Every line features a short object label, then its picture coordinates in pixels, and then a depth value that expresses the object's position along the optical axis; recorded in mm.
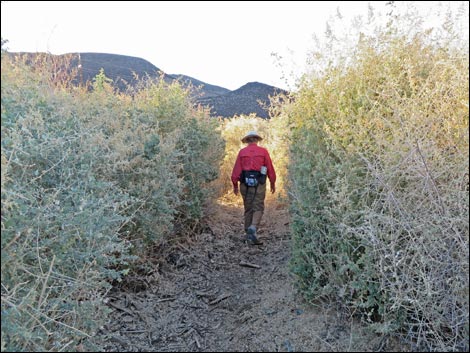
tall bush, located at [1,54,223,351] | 2637
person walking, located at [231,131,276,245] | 6797
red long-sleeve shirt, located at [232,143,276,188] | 6836
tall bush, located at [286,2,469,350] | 2762
